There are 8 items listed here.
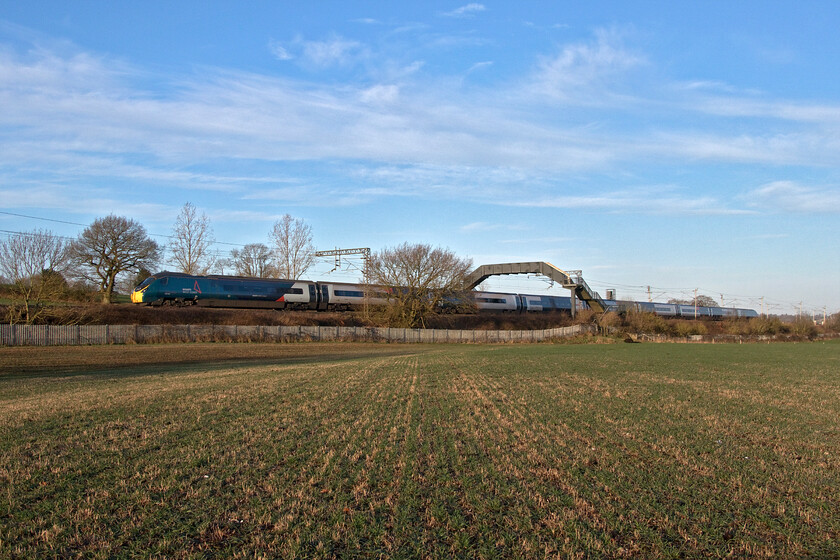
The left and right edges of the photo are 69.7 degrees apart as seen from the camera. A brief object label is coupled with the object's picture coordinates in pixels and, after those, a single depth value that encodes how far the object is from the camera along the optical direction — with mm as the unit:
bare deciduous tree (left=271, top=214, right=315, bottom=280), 76062
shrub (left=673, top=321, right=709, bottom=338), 73575
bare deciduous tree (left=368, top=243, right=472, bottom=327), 58188
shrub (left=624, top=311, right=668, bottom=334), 68812
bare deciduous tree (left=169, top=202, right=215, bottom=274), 68438
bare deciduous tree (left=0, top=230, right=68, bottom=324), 40219
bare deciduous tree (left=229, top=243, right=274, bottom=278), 87625
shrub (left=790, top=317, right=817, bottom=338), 82688
